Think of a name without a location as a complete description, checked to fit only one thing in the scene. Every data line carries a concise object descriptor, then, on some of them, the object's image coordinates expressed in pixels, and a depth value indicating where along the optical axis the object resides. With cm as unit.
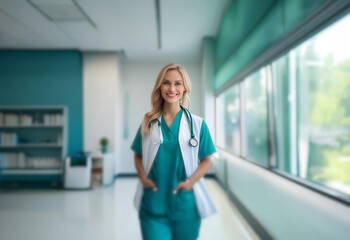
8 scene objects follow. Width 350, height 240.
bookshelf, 468
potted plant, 509
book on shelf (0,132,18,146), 470
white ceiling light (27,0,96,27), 254
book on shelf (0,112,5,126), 474
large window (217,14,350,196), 202
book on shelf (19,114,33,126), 476
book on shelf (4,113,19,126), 475
